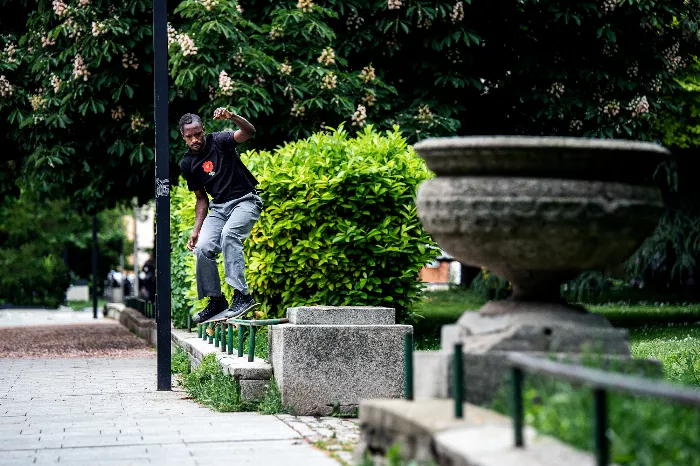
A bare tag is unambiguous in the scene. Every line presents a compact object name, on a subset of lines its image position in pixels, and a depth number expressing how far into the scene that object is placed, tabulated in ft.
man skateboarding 58.93
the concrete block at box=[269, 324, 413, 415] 51.47
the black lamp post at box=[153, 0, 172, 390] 64.32
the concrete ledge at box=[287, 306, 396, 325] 52.61
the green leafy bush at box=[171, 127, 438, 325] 65.31
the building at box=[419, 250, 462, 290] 397.28
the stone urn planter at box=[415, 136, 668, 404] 31.05
